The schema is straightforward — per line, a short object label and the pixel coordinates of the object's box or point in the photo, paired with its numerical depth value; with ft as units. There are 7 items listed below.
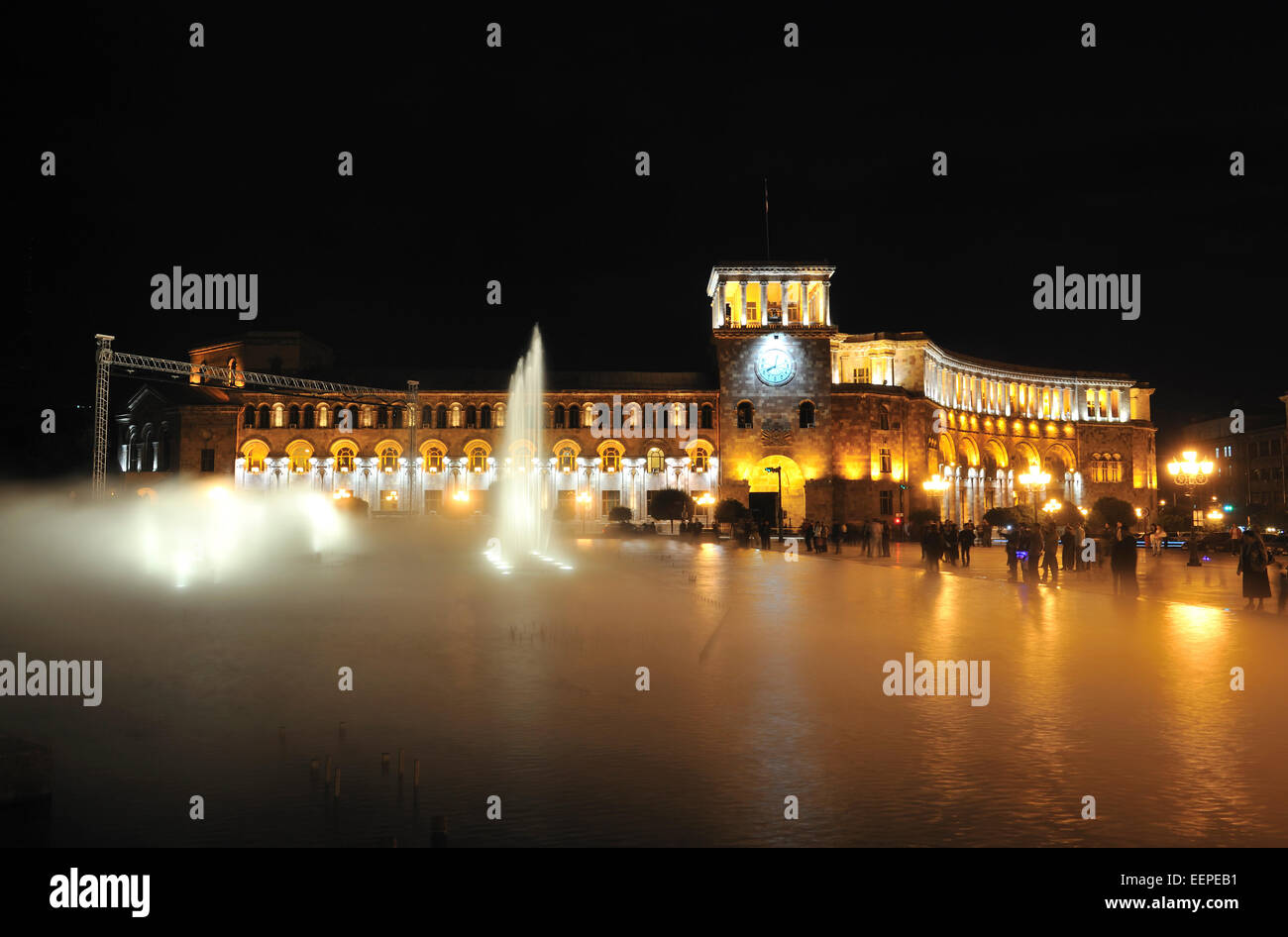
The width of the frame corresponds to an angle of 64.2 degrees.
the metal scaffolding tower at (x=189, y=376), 154.51
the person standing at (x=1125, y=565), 69.05
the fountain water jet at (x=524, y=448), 189.37
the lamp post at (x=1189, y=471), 124.77
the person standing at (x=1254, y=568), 57.36
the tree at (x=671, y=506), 195.83
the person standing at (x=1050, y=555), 80.33
